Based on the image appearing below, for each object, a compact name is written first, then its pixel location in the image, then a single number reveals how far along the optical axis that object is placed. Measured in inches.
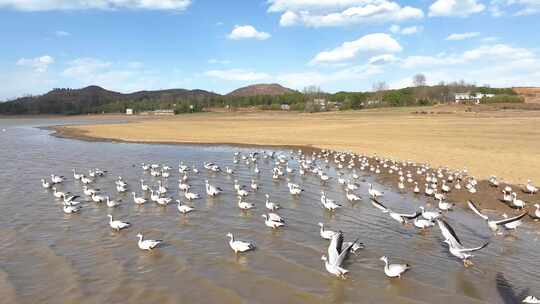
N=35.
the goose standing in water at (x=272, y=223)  596.4
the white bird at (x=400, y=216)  554.1
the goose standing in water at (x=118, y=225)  593.6
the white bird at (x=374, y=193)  769.6
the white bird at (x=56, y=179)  921.1
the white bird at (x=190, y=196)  762.2
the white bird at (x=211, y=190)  792.3
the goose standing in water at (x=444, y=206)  667.4
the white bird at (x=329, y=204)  684.7
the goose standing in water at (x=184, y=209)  671.8
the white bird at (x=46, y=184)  871.1
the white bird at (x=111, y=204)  715.4
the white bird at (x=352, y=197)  741.3
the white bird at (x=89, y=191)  781.9
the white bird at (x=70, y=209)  678.5
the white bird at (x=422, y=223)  571.8
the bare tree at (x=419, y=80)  6883.9
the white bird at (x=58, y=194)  784.3
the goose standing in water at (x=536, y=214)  620.0
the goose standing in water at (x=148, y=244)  515.8
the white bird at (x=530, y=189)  737.0
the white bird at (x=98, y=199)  743.9
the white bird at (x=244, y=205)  693.9
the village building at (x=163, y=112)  5369.1
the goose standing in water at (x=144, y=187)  839.5
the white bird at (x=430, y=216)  579.5
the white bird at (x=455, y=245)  461.1
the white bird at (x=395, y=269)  428.5
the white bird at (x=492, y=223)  507.5
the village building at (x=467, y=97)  4475.4
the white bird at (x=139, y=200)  732.7
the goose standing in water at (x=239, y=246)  506.0
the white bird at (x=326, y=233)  547.5
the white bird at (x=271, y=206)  684.1
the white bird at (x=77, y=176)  965.2
